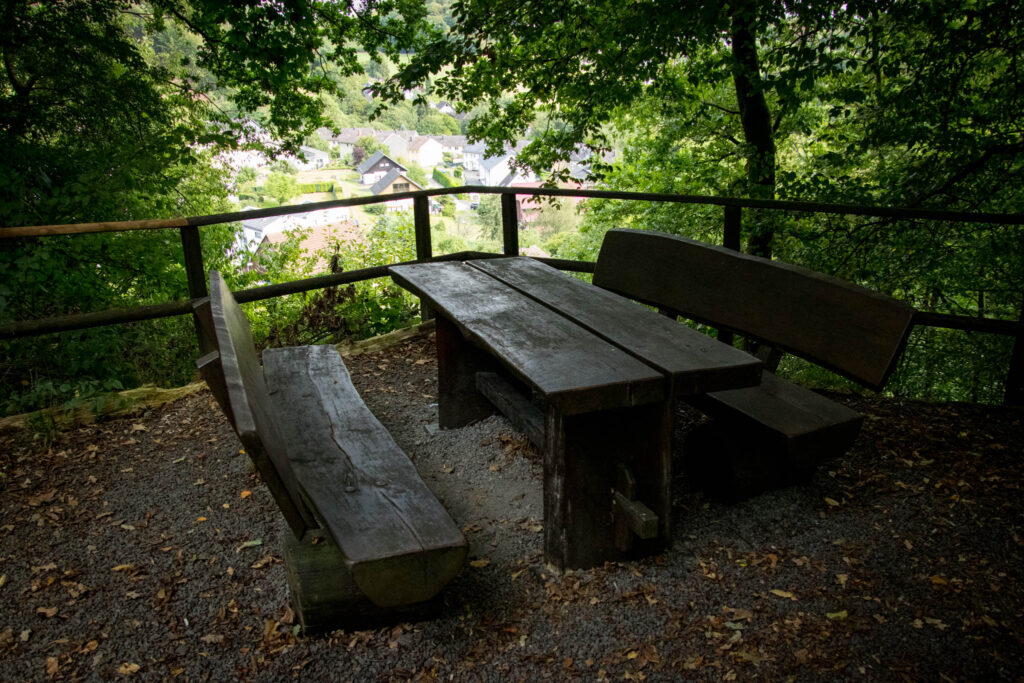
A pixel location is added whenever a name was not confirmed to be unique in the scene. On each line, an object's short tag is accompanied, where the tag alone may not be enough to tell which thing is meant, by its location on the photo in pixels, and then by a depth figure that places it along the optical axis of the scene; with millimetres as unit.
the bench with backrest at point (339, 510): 1533
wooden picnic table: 1843
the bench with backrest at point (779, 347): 2164
